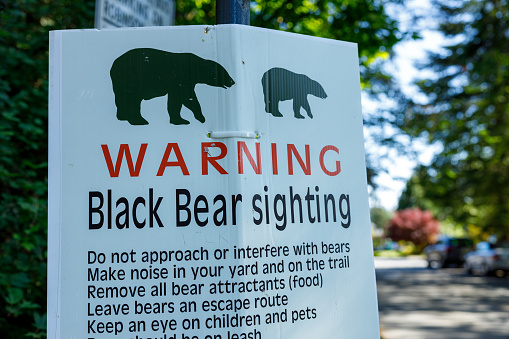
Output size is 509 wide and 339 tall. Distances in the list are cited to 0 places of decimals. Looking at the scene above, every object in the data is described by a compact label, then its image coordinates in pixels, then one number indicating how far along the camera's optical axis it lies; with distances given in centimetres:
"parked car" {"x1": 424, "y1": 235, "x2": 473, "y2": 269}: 2642
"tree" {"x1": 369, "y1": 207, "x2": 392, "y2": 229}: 8508
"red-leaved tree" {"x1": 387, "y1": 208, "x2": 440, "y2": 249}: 5222
